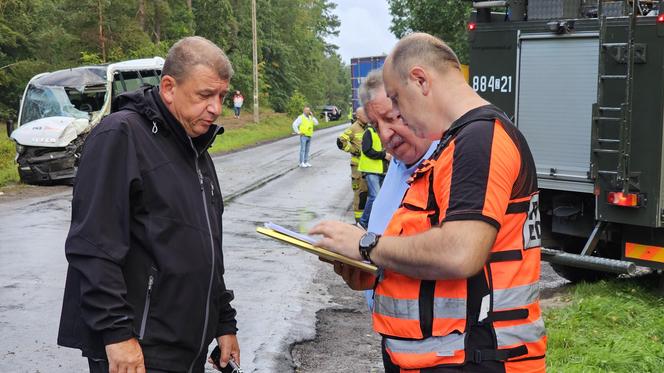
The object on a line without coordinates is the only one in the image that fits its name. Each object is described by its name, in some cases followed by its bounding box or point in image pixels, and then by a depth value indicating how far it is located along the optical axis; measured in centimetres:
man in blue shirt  368
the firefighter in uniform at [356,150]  1216
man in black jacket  292
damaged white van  1864
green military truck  734
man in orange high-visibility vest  246
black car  7925
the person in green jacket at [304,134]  2531
